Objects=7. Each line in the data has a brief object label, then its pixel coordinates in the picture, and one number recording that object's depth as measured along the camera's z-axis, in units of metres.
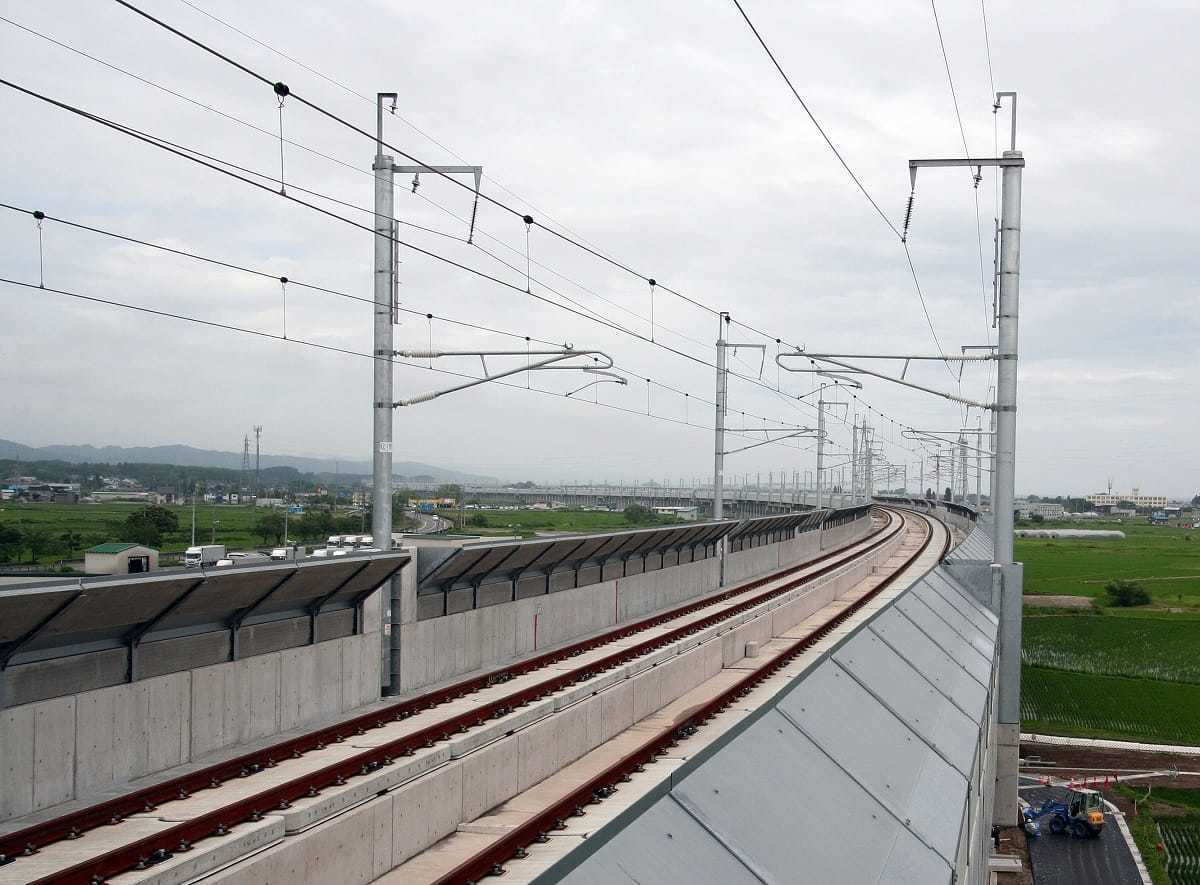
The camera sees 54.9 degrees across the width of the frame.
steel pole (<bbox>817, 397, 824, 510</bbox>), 56.78
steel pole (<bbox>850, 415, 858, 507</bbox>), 82.12
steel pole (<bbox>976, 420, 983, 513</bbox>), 73.05
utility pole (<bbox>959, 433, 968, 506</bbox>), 80.97
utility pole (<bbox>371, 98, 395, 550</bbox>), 18.12
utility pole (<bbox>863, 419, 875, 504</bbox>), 104.81
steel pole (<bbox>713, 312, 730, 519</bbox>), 39.03
